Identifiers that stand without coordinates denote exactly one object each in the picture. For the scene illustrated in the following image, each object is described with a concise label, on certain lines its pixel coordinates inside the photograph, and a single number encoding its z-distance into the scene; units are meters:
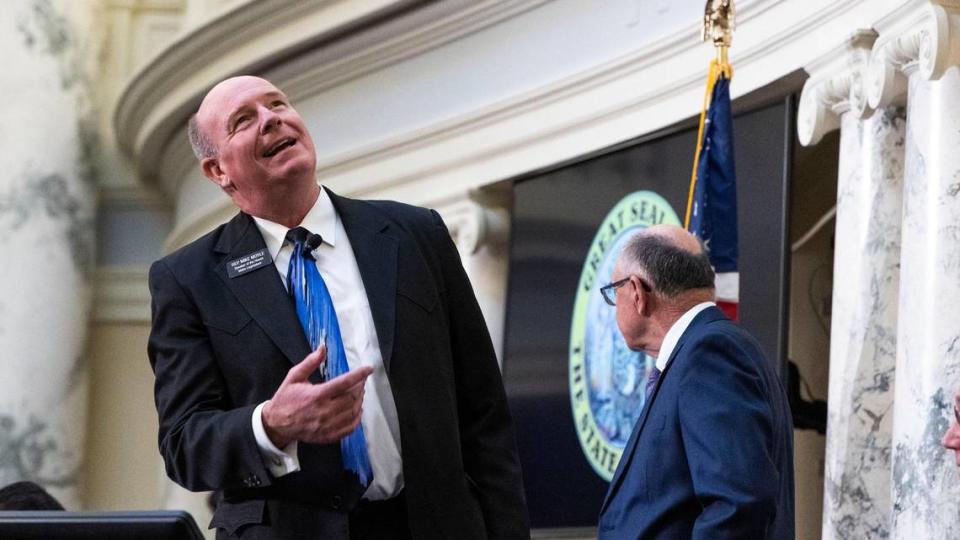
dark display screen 6.71
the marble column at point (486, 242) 8.91
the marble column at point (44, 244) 11.62
